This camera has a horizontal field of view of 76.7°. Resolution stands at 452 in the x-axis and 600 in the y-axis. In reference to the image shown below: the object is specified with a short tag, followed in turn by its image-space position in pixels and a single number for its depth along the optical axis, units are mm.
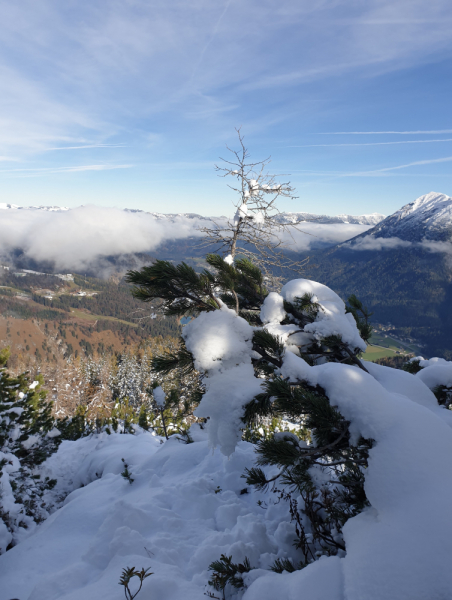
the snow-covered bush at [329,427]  1606
